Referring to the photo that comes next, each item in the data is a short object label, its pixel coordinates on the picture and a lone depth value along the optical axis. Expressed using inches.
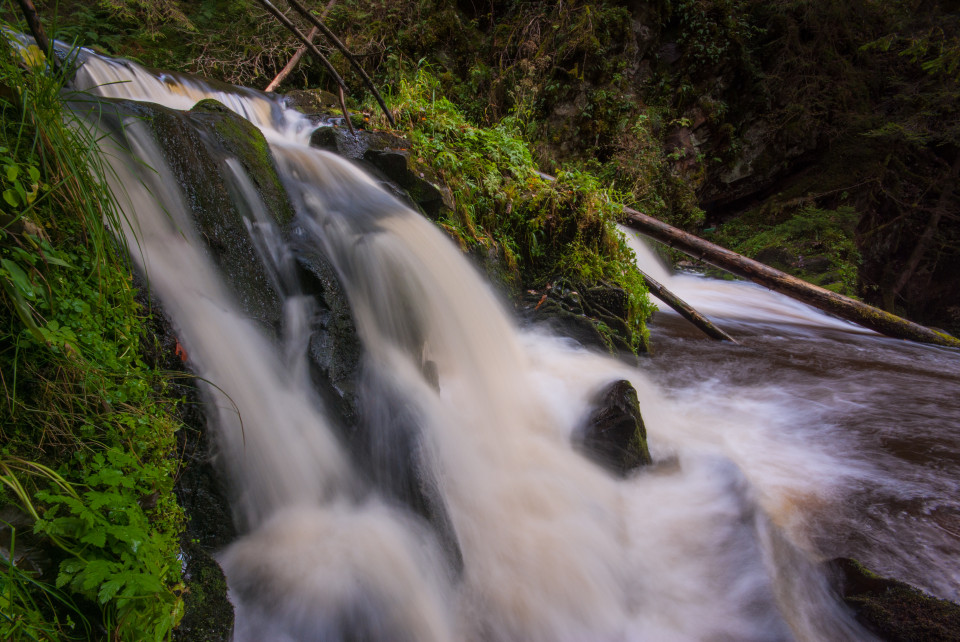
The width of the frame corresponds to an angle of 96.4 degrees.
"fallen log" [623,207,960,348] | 196.9
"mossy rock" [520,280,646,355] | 181.6
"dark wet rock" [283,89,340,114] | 253.4
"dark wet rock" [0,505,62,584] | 43.8
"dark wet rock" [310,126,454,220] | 175.3
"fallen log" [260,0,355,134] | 86.0
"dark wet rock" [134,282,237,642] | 73.6
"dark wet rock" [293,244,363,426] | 104.8
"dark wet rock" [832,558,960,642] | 72.2
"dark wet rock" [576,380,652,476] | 118.9
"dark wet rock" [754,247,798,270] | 360.8
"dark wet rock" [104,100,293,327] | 103.8
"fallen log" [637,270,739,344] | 207.9
